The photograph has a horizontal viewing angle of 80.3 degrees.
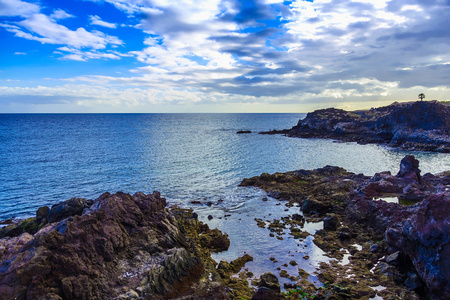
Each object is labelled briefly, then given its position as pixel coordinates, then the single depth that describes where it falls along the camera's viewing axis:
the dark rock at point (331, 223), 23.67
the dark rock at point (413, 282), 14.63
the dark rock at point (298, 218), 26.47
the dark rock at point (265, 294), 13.30
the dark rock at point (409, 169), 31.09
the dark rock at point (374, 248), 19.36
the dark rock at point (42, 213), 20.83
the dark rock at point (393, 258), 17.12
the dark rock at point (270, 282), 15.27
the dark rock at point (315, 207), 28.23
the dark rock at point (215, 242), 21.08
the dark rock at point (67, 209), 19.38
